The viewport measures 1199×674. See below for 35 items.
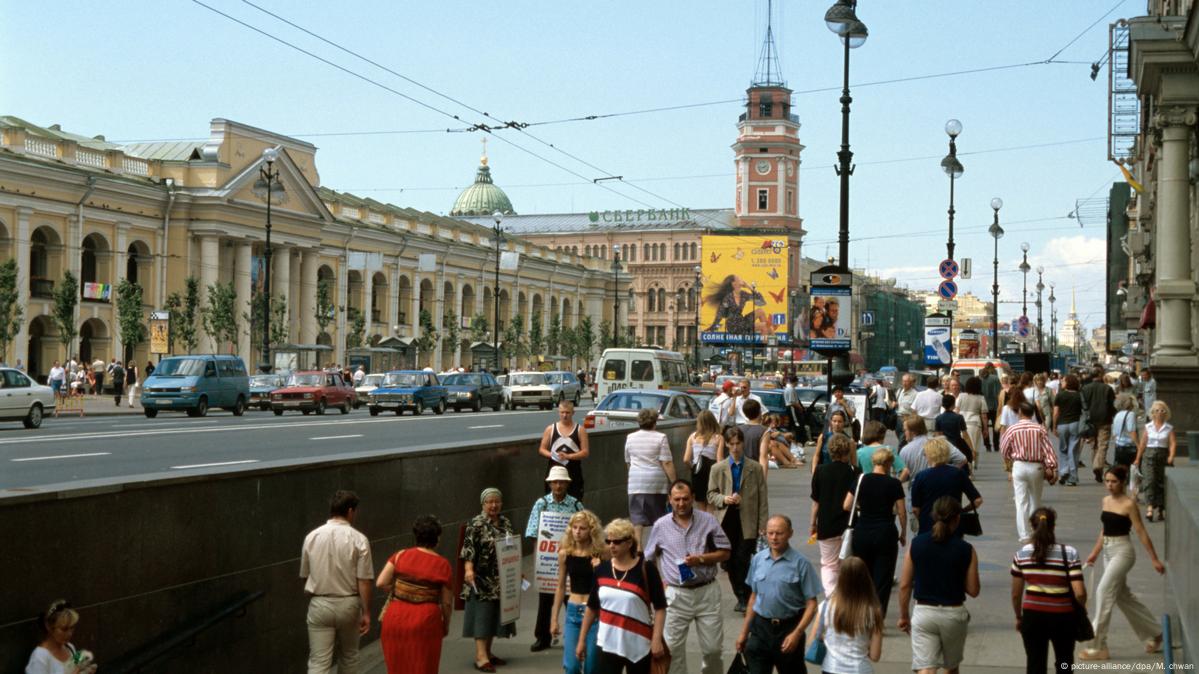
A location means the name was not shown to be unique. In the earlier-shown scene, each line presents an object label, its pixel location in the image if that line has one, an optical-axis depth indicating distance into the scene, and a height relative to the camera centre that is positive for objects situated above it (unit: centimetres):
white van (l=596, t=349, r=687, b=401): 5100 -36
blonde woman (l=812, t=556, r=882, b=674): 805 -143
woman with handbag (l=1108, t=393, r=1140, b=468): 1925 -91
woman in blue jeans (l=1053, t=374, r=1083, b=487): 2223 -75
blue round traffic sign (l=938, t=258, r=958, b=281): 3431 +225
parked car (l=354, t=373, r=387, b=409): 5515 -126
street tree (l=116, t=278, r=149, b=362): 5969 +160
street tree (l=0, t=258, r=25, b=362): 5128 +162
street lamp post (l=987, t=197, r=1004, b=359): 5383 +406
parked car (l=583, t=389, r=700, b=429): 2680 -84
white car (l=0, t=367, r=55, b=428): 3300 -110
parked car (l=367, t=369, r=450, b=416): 4722 -123
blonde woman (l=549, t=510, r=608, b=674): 1017 -141
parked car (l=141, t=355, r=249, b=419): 4125 -93
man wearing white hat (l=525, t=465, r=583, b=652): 1206 -124
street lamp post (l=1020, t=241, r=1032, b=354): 6675 +399
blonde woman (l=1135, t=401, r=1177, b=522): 1703 -96
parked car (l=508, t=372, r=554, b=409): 5731 -128
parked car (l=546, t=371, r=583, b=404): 5791 -103
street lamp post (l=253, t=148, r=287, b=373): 6954 +842
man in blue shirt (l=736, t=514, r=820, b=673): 888 -148
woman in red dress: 950 -163
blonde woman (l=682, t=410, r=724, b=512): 1369 -89
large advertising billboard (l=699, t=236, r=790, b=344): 7994 +414
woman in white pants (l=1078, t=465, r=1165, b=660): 1078 -148
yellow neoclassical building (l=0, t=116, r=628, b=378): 6159 +573
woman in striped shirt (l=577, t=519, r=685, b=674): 883 -151
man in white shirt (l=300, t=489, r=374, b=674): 969 -150
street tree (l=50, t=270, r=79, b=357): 5534 +163
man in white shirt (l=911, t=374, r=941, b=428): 2155 -60
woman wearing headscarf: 1145 -174
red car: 4584 -123
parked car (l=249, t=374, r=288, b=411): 4894 -120
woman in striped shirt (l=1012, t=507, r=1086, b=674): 910 -142
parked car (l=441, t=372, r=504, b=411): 5266 -121
